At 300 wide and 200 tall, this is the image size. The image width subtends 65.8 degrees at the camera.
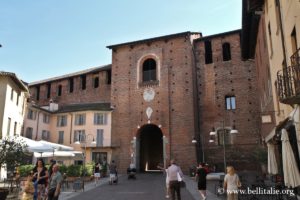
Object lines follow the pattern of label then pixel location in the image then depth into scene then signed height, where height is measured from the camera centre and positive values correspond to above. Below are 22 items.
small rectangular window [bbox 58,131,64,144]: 26.17 +1.00
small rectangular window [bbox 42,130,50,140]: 26.11 +1.26
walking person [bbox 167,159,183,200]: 7.69 -1.10
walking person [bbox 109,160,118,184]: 14.35 -1.79
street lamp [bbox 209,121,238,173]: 21.78 +0.79
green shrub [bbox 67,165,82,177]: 15.38 -1.58
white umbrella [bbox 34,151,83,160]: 14.82 -0.58
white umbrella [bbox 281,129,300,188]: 5.93 -0.55
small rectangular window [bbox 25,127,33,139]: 23.90 +1.43
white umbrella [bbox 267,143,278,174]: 8.69 -0.61
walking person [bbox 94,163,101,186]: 14.56 -1.71
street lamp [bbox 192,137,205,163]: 21.31 -0.64
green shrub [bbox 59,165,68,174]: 15.16 -1.49
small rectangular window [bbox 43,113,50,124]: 26.61 +3.14
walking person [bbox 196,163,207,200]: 8.79 -1.27
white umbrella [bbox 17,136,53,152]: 11.62 -0.05
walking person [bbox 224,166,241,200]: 6.47 -1.08
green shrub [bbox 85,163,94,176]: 16.46 -1.71
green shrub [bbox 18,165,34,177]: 15.40 -1.57
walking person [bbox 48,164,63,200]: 6.34 -1.04
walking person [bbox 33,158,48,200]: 6.86 -0.96
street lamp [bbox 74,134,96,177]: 24.77 +0.83
